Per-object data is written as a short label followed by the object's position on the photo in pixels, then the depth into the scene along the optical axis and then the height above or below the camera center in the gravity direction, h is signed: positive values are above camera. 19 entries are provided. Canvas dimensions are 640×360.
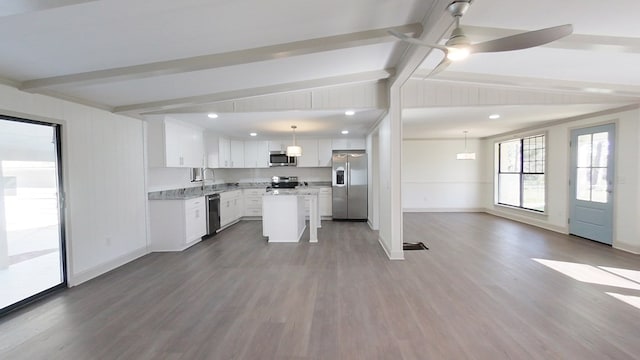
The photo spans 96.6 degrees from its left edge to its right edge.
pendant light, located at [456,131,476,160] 7.79 +0.41
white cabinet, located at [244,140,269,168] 8.05 +0.53
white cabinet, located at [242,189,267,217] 7.88 -0.81
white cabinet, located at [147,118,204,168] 4.99 +0.57
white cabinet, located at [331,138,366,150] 7.92 +0.77
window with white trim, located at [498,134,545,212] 6.77 -0.09
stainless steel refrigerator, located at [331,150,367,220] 7.46 -0.35
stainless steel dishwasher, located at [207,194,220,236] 5.87 -0.86
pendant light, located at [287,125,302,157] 5.56 +0.42
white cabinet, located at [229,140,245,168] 7.95 +0.56
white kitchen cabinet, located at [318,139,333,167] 7.96 +0.58
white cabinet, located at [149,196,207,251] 5.01 -0.89
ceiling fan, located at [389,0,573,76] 1.82 +0.88
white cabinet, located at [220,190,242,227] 6.58 -0.83
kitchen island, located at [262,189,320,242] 5.46 -0.88
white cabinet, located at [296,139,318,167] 7.96 +0.56
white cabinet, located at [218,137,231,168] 7.36 +0.55
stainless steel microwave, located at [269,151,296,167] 7.85 +0.35
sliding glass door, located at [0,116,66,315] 3.14 -0.30
